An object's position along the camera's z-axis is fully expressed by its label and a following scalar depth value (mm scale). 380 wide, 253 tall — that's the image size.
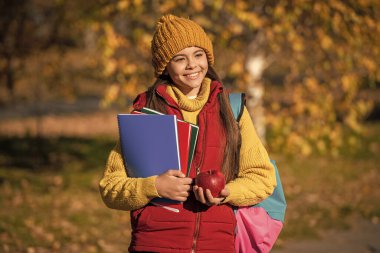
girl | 5197
